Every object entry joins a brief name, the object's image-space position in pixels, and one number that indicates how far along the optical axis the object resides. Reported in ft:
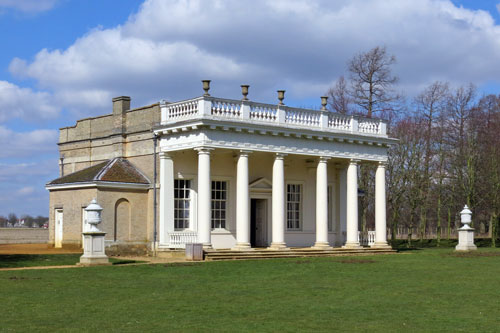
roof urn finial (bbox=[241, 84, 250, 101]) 99.04
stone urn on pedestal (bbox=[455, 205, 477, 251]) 118.11
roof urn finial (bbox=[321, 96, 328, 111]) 110.15
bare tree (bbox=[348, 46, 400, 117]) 164.66
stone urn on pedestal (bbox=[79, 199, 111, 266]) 79.66
